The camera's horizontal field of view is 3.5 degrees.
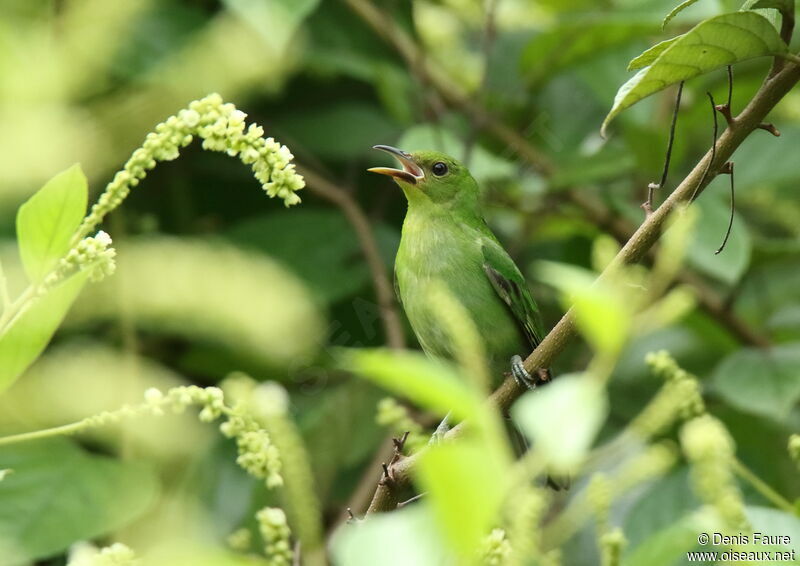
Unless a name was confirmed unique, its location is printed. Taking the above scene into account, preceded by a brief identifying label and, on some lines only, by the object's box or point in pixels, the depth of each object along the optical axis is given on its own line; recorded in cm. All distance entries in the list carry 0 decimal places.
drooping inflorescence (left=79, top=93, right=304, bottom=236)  292
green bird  396
